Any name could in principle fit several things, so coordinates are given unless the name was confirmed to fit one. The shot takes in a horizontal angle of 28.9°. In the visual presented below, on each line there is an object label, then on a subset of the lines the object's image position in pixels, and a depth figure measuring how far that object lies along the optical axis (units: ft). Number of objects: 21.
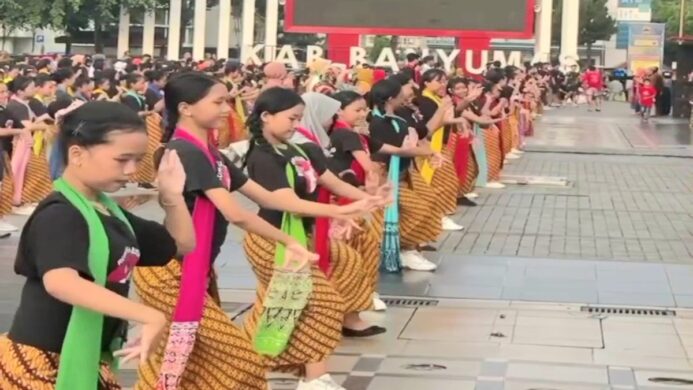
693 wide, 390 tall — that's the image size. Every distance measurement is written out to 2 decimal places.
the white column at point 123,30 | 199.50
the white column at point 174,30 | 191.31
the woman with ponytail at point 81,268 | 11.59
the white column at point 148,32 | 198.49
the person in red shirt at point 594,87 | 156.97
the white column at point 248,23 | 163.53
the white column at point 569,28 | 168.55
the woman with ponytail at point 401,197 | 30.96
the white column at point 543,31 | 158.61
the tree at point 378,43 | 169.38
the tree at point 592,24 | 270.67
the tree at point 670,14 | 300.03
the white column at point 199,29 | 185.26
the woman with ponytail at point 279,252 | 20.07
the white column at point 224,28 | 181.06
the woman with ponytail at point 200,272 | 16.25
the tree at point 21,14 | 179.93
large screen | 103.71
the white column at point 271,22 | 154.10
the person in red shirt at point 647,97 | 127.44
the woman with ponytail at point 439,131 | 37.32
